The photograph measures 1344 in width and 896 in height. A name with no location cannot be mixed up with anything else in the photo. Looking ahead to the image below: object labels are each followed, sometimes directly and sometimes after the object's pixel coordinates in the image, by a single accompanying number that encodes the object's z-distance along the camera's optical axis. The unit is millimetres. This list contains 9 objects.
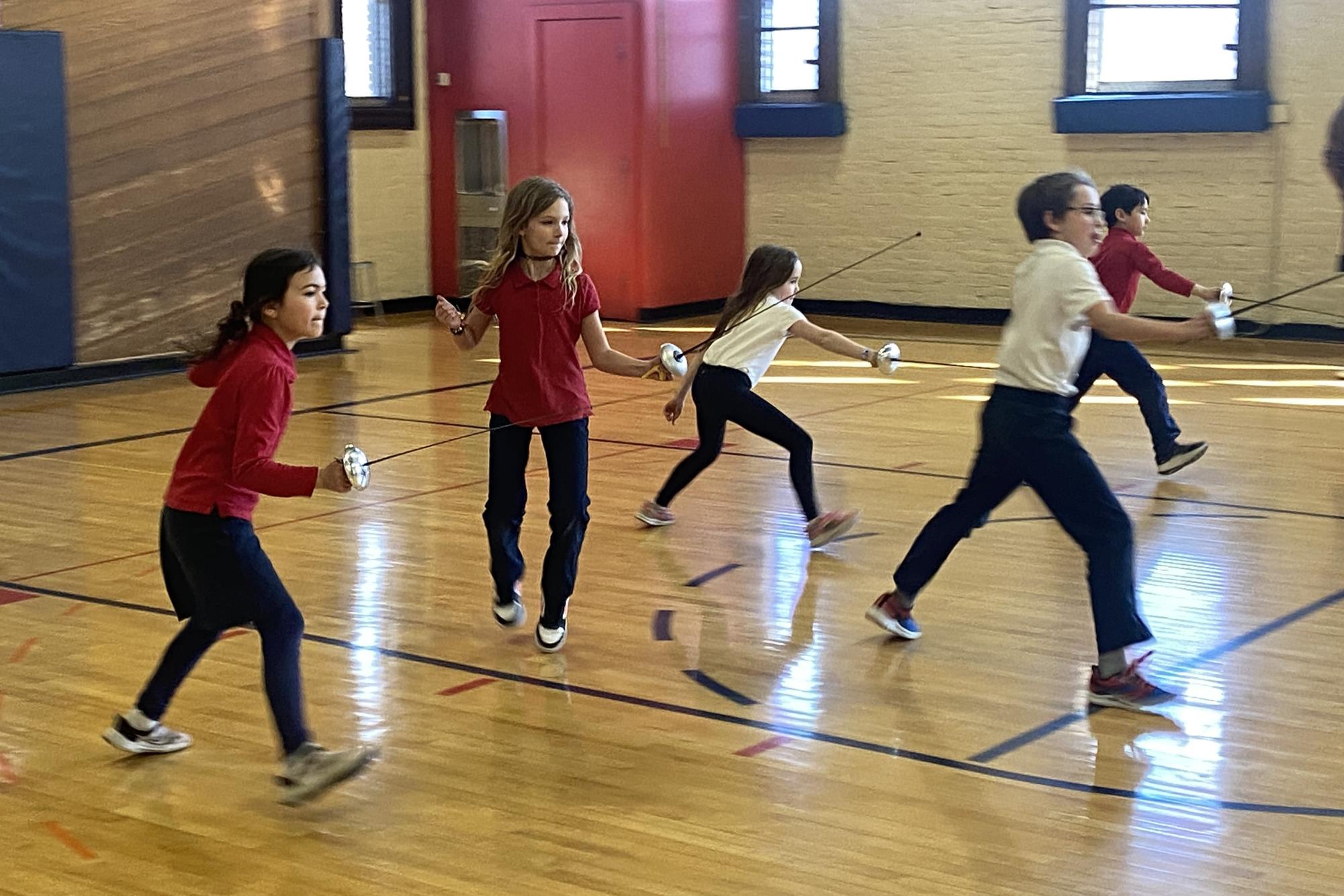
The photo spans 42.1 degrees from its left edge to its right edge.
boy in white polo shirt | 3848
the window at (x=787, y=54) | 12289
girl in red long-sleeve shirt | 3225
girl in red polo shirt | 4246
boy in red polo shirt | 6496
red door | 11836
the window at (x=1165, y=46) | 10641
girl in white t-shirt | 5461
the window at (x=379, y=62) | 12188
